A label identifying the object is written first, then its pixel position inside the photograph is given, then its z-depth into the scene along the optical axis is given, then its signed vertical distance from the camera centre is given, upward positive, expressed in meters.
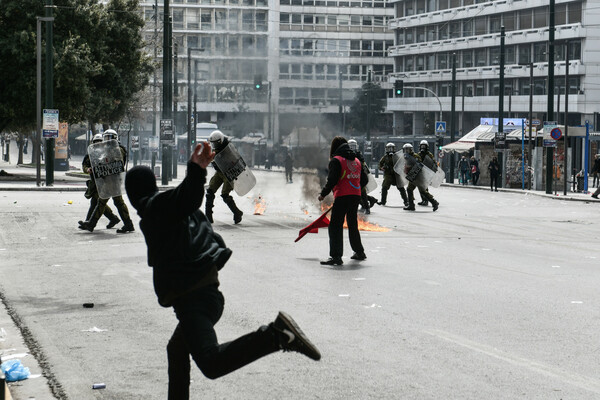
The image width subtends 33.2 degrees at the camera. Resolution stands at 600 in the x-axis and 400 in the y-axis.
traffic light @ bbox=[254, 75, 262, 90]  32.44 +1.30
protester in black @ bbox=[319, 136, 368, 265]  13.02 -0.95
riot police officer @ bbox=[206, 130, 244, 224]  19.49 -1.29
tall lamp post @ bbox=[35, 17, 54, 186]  35.32 +1.30
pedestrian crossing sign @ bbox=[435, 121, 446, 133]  56.54 -0.19
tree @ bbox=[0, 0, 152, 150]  40.31 +2.58
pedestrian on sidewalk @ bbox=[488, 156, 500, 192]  44.62 -2.04
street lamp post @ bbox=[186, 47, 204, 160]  40.30 +0.87
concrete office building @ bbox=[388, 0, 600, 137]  76.75 +5.96
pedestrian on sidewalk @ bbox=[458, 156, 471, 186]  52.10 -2.38
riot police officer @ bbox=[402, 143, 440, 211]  26.70 -1.87
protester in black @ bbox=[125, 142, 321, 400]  5.07 -0.83
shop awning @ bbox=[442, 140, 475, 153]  54.25 -1.21
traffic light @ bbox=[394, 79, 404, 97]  55.75 +2.02
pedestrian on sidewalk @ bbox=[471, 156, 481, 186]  50.34 -2.30
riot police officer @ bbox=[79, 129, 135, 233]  17.81 -1.62
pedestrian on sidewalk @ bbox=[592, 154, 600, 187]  41.75 -1.75
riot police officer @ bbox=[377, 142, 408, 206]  27.84 -1.22
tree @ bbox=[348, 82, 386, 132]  86.56 +1.18
